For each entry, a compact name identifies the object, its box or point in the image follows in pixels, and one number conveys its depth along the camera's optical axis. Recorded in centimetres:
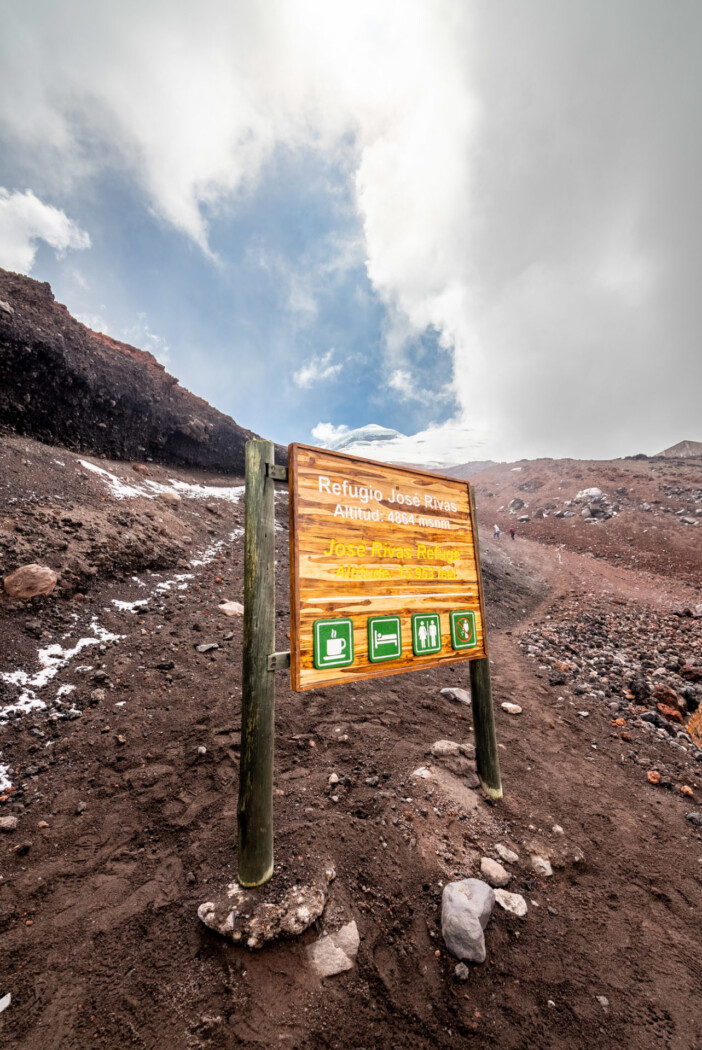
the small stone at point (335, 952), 225
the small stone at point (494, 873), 296
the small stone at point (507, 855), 315
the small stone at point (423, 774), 390
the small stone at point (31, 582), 581
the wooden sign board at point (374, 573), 287
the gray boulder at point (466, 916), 241
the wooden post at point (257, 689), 267
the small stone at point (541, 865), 309
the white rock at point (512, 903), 275
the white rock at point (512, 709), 566
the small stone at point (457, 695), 584
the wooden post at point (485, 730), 390
